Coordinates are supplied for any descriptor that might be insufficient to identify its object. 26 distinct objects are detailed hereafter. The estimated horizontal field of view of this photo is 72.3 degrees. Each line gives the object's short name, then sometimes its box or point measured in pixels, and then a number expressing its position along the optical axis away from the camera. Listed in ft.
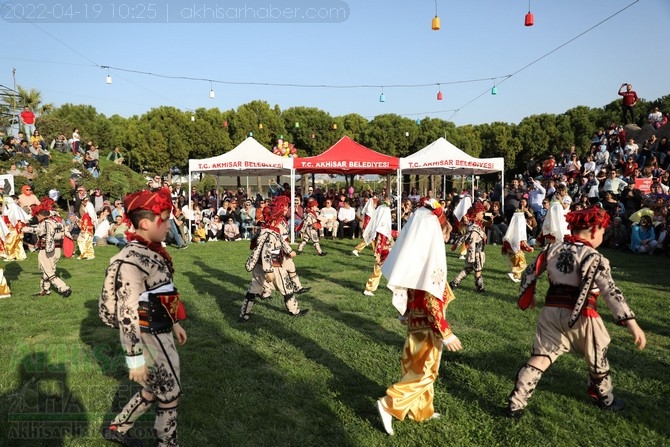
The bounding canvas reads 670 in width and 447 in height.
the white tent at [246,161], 63.67
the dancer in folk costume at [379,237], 30.48
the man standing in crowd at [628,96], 71.51
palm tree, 131.01
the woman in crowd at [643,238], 48.06
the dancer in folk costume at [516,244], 33.22
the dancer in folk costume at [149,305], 10.59
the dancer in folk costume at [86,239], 48.96
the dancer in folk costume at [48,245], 30.35
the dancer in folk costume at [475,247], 30.76
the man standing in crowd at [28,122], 87.51
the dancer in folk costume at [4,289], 30.59
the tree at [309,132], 151.12
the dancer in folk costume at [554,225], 27.40
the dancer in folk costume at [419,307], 12.78
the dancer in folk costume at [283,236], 24.81
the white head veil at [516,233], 33.19
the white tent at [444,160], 61.72
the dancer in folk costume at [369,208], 54.71
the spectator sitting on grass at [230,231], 65.62
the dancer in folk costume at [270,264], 24.18
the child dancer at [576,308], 13.07
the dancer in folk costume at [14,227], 46.21
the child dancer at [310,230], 50.80
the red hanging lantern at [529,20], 40.91
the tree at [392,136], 149.38
